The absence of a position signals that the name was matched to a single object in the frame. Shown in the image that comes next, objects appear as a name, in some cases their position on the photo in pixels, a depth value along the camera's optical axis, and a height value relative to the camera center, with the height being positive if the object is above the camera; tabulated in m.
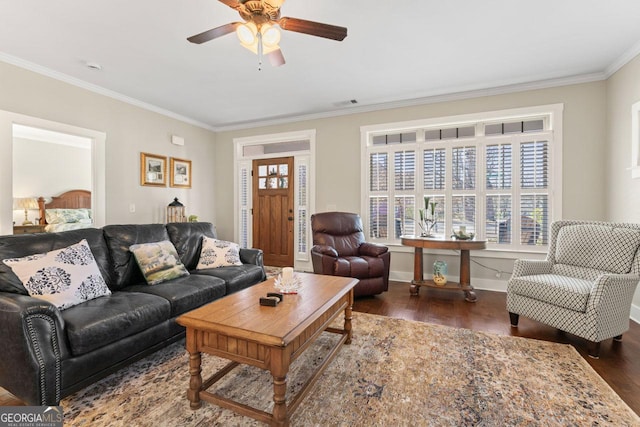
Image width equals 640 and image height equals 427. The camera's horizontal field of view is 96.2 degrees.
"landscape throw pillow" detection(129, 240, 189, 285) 2.55 -0.47
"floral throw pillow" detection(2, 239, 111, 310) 1.82 -0.43
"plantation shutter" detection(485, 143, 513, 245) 3.88 +0.23
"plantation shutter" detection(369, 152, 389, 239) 4.52 +0.26
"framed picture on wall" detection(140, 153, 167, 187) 4.38 +0.65
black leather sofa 1.46 -0.67
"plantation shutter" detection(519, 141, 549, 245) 3.72 +0.22
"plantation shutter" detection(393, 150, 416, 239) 4.35 +0.29
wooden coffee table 1.41 -0.68
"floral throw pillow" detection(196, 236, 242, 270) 3.14 -0.49
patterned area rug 1.53 -1.10
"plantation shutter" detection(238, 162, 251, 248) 5.61 +0.09
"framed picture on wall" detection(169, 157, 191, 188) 4.86 +0.66
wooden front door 5.21 +0.03
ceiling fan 1.83 +1.26
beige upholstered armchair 2.20 -0.63
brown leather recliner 3.46 -0.56
